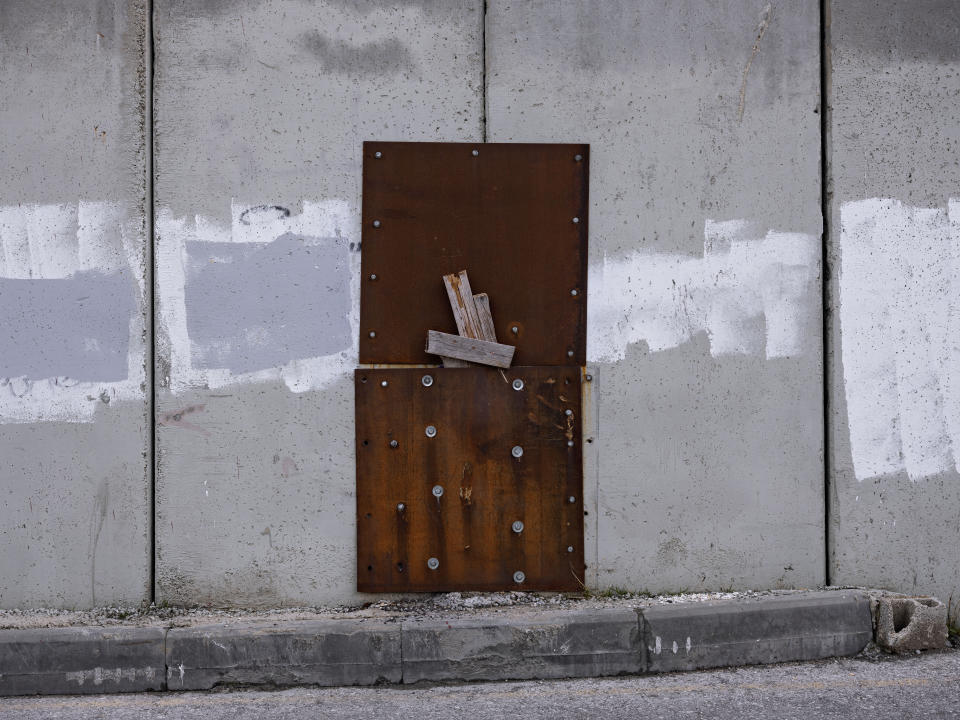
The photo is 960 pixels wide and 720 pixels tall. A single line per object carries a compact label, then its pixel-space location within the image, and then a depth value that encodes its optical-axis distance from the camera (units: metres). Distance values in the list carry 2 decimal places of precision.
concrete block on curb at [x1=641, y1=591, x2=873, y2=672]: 4.74
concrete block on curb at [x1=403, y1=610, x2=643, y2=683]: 4.64
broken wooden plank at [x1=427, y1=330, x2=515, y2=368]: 5.02
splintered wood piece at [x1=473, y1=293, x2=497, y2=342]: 5.08
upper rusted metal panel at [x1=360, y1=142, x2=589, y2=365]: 5.10
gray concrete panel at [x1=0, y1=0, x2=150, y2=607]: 5.06
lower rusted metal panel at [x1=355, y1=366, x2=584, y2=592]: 5.09
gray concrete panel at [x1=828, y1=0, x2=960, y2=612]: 5.24
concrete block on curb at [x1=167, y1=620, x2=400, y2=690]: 4.58
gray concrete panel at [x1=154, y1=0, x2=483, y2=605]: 5.07
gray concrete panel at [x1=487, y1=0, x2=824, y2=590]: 5.16
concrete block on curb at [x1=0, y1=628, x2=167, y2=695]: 4.54
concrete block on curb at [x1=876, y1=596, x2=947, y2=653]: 4.88
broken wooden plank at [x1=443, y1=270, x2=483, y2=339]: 5.05
